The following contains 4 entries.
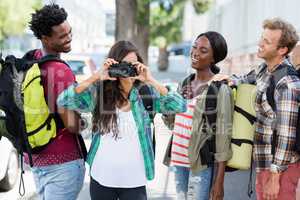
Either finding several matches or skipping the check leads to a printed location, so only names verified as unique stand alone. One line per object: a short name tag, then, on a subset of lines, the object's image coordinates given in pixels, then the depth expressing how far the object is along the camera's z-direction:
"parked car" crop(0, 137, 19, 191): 9.52
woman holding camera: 4.47
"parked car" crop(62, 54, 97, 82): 19.89
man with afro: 4.41
